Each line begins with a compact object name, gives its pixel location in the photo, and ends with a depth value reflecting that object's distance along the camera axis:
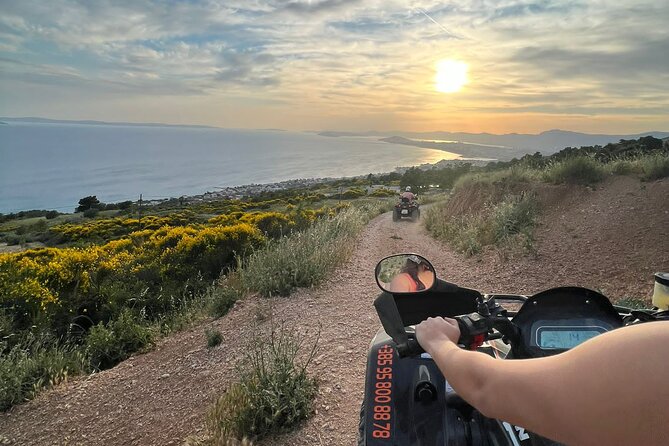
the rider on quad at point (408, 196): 19.64
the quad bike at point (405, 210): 19.39
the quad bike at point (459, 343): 1.42
